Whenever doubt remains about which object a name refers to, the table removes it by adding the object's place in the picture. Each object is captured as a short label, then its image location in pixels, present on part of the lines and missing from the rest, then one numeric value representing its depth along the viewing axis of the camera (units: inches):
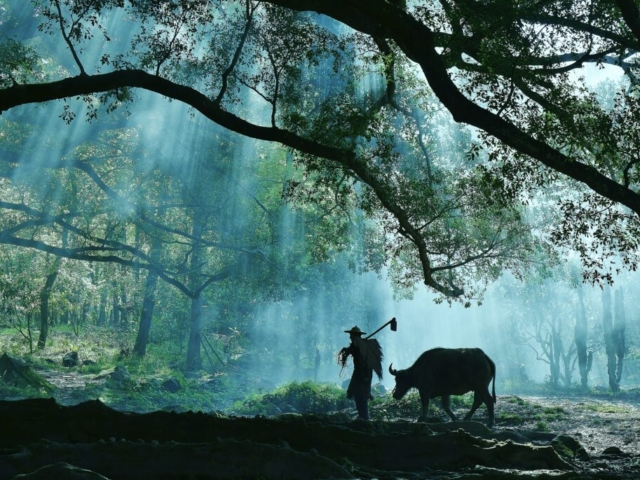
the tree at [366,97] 440.5
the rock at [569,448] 490.1
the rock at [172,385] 1211.2
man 645.9
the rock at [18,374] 1003.6
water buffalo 710.5
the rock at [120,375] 1199.9
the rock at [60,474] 259.3
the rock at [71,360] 1408.7
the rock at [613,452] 499.9
